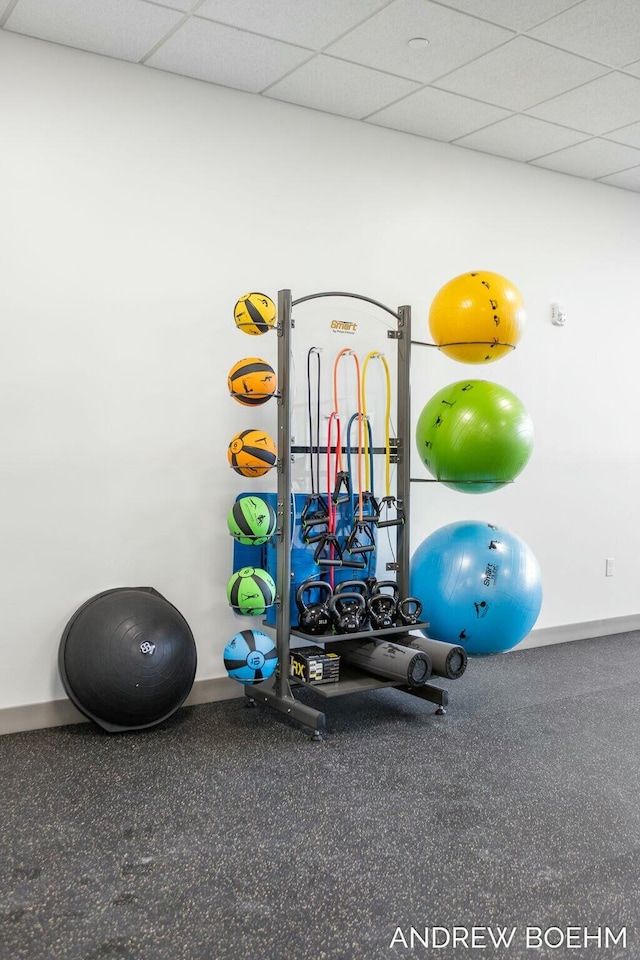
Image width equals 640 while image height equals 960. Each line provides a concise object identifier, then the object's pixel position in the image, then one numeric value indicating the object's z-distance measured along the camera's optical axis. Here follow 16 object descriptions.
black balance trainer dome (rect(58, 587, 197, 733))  3.23
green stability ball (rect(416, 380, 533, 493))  3.65
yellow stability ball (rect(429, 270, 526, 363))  3.61
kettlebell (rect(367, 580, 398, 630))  3.69
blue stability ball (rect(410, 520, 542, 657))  3.77
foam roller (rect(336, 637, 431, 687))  3.46
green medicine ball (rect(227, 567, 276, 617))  3.40
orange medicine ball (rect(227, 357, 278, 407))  3.38
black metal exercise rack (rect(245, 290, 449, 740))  3.50
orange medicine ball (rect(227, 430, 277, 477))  3.43
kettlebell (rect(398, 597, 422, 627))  3.79
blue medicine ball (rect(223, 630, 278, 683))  3.42
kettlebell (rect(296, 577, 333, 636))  3.52
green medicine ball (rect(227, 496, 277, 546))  3.42
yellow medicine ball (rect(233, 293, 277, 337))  3.41
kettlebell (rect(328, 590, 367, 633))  3.57
